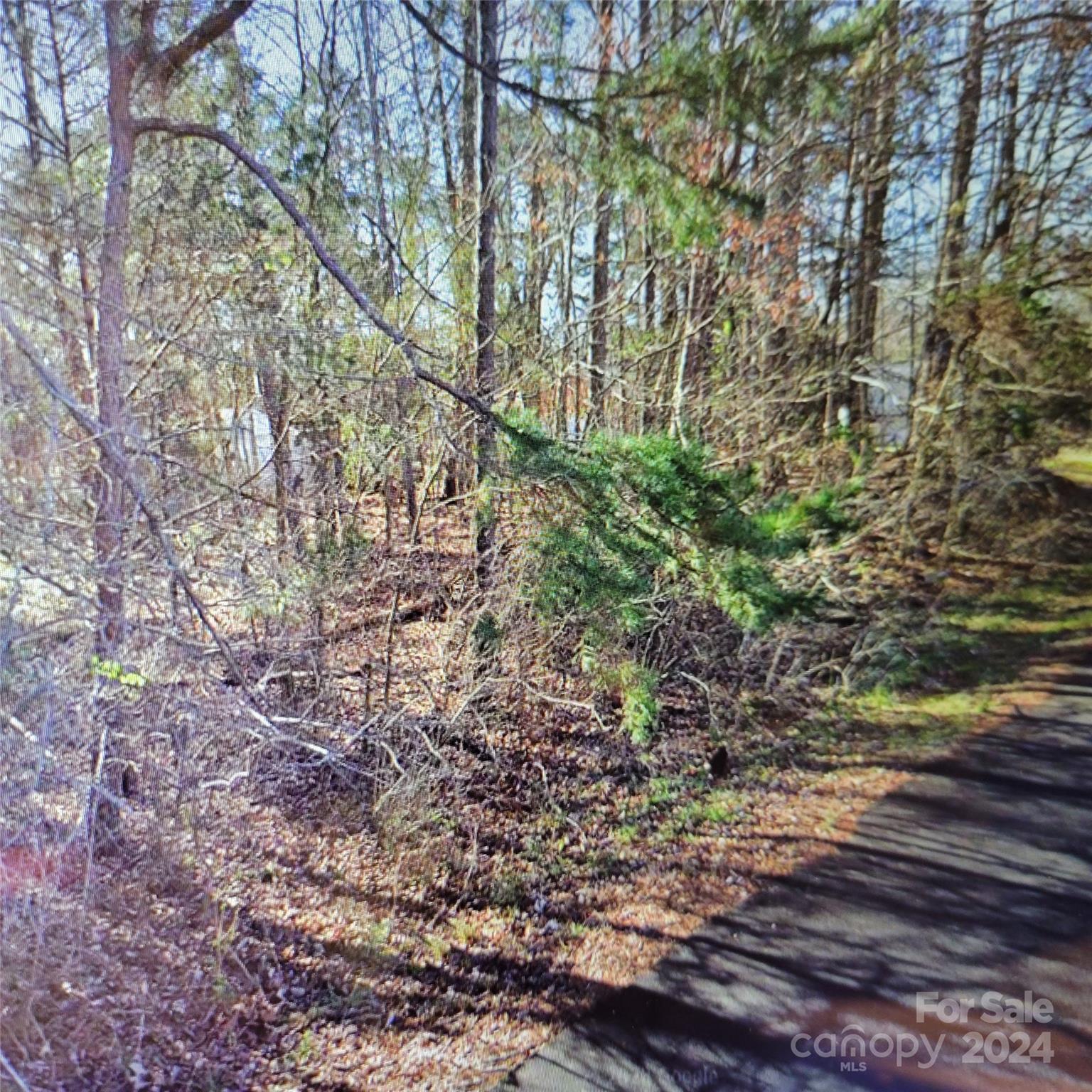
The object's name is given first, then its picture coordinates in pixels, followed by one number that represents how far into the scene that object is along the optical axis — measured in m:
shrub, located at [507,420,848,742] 3.99
